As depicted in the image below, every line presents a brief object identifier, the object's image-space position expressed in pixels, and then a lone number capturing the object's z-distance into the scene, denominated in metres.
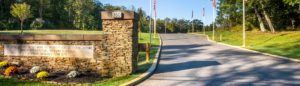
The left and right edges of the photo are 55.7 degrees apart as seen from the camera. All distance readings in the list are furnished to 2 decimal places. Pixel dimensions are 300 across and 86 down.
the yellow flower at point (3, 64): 10.89
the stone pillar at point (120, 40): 9.89
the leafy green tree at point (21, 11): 37.64
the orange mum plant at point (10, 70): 9.94
